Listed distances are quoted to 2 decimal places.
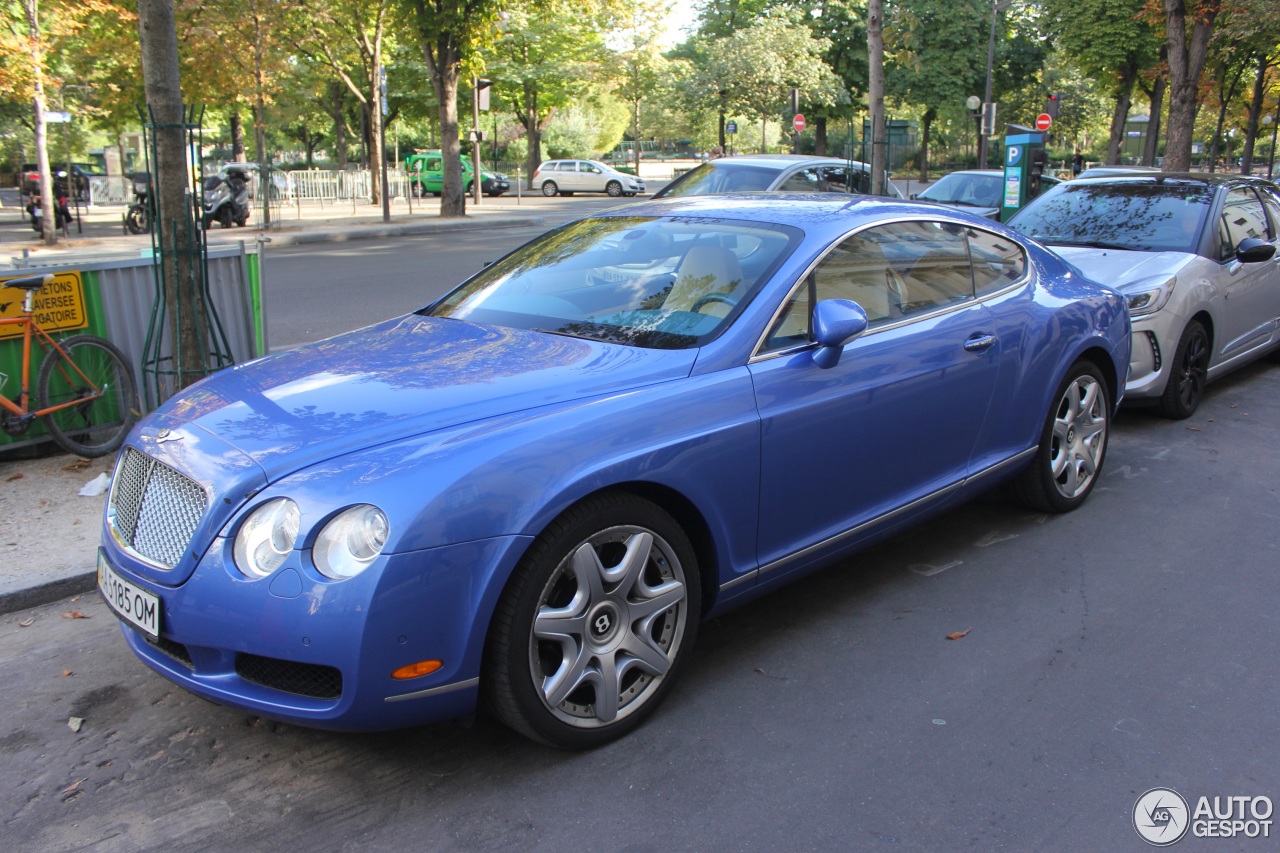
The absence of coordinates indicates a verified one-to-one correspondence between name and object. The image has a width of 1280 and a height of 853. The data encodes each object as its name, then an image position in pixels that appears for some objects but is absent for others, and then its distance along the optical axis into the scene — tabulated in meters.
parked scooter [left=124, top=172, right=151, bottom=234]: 22.28
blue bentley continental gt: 2.70
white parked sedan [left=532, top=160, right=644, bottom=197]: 42.97
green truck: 42.00
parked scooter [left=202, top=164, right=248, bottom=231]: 23.48
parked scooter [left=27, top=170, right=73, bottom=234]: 22.62
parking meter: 13.90
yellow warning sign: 5.76
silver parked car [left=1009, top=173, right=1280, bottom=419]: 6.74
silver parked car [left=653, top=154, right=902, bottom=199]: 11.76
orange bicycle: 5.75
